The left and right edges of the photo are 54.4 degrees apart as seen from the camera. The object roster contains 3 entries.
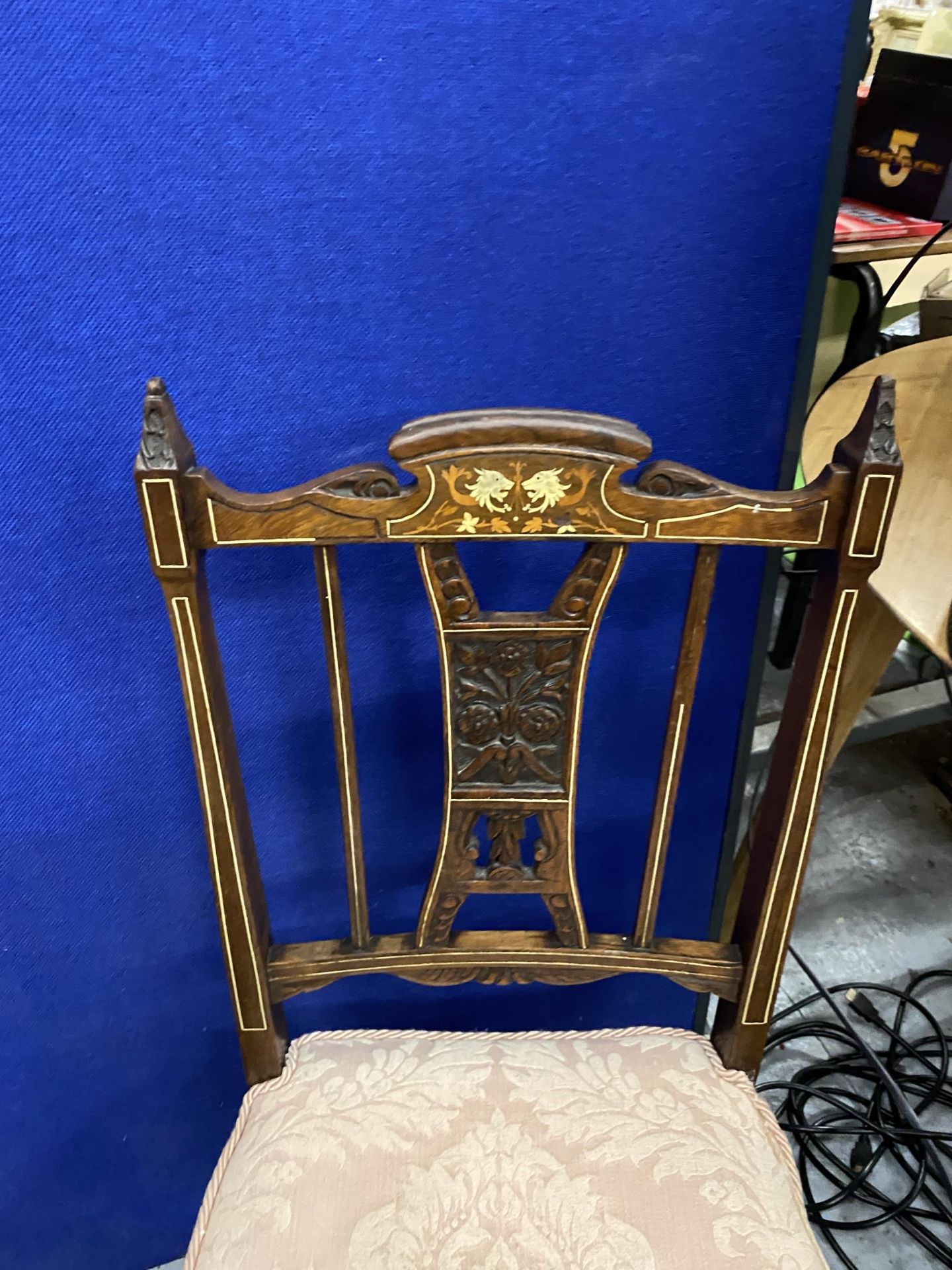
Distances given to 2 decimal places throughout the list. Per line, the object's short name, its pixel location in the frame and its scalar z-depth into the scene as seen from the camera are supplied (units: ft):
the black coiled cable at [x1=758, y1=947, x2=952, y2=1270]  3.90
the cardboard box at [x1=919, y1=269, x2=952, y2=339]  3.81
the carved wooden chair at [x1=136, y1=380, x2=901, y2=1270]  1.98
